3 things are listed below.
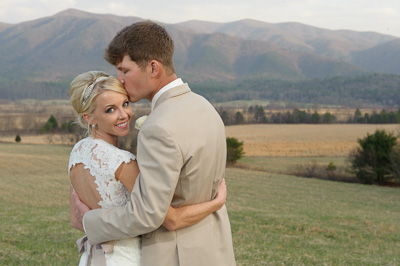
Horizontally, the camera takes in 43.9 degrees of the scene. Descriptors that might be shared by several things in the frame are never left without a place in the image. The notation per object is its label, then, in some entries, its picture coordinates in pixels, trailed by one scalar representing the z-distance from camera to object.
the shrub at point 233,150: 49.47
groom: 2.41
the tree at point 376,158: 39.41
